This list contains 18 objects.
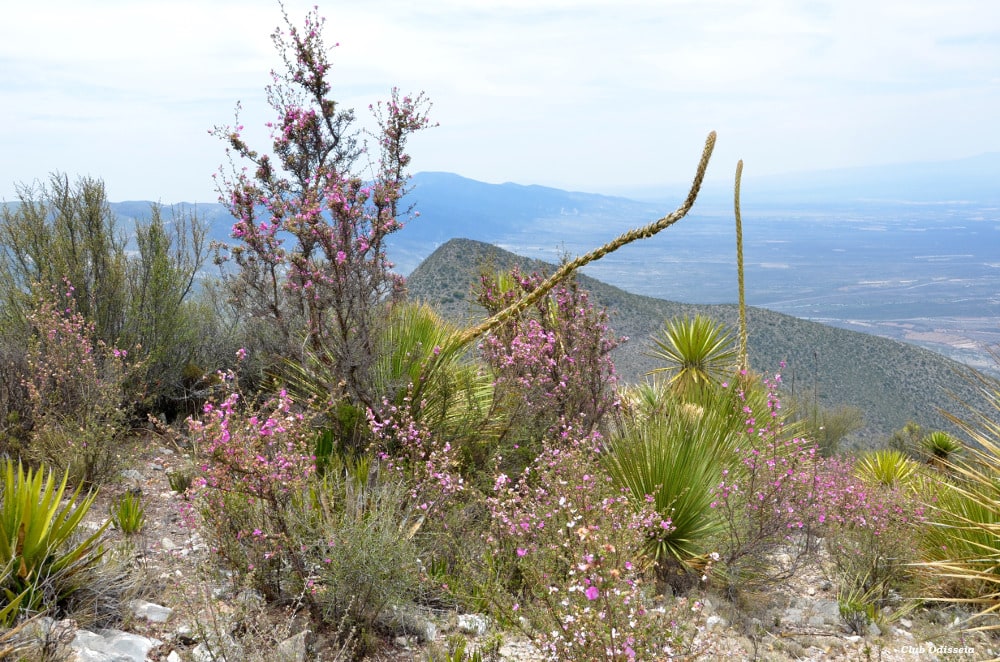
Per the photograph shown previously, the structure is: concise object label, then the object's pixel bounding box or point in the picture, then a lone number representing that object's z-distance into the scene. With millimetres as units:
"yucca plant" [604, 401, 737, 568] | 5250
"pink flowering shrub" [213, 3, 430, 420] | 5664
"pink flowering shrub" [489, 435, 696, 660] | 2939
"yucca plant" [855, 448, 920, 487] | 9672
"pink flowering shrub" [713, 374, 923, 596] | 5145
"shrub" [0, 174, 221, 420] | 8055
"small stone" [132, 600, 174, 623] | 3668
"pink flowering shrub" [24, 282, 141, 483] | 5602
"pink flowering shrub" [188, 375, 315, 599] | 3566
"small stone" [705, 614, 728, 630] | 4555
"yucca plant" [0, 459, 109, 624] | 3469
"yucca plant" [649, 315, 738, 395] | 10297
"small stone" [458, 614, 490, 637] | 3923
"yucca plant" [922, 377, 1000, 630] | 4039
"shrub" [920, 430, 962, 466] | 11594
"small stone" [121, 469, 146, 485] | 6195
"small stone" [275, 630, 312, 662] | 3154
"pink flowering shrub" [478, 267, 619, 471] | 6199
